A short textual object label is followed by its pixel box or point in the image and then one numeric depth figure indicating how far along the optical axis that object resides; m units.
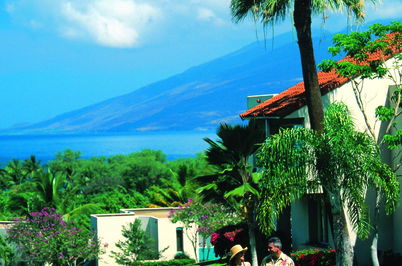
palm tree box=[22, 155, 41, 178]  102.69
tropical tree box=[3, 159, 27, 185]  100.98
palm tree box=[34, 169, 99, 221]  53.69
